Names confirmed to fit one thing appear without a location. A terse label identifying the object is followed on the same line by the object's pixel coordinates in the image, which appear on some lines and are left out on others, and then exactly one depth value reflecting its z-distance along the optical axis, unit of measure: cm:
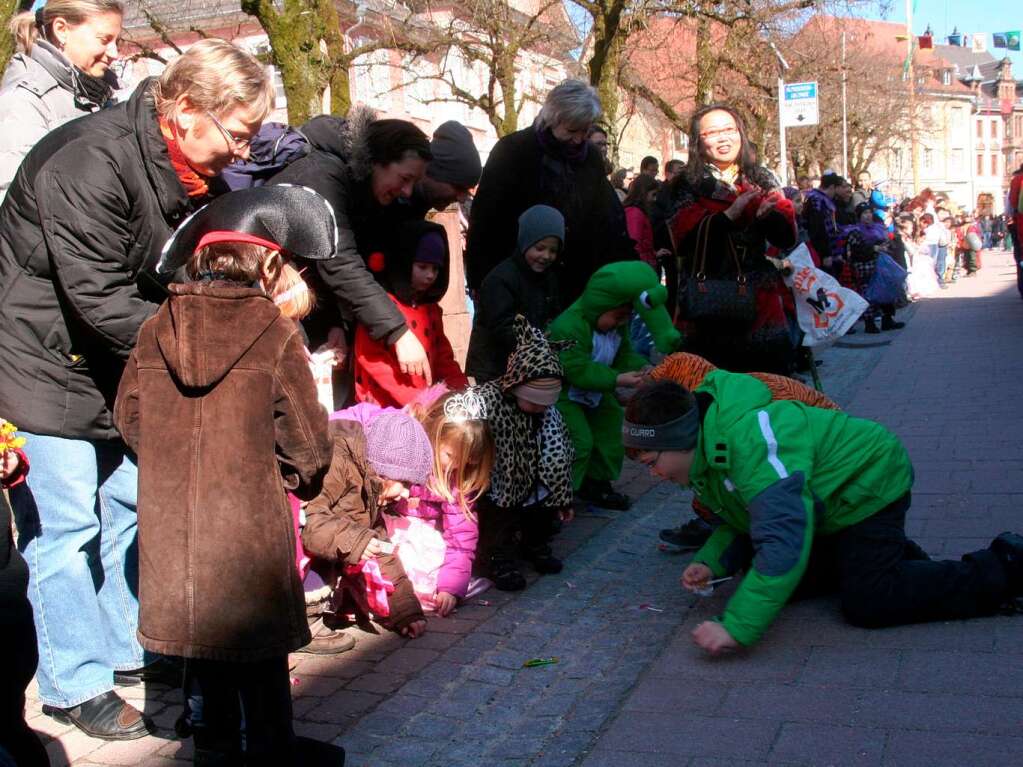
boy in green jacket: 387
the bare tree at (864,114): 4758
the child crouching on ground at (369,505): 414
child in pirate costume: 286
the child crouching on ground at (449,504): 466
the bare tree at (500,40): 2391
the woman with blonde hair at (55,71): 400
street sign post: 1977
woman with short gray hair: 578
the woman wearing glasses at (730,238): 545
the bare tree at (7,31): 552
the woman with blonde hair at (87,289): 325
